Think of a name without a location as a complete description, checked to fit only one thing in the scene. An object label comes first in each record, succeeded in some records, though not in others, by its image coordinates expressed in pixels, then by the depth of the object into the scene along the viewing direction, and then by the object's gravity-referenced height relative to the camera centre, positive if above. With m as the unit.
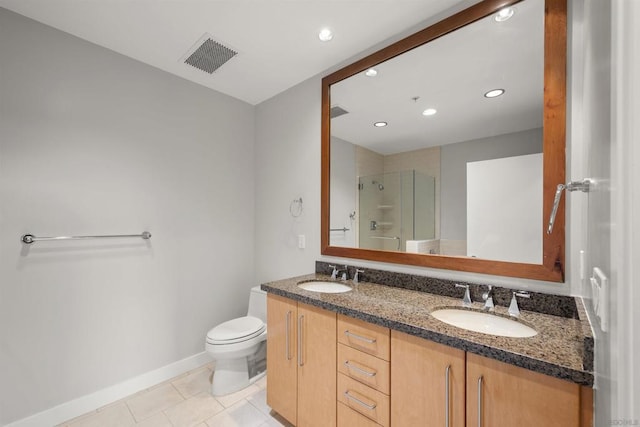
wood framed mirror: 1.25 +0.41
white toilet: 1.93 -1.01
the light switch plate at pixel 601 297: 0.54 -0.18
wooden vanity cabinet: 0.84 -0.66
